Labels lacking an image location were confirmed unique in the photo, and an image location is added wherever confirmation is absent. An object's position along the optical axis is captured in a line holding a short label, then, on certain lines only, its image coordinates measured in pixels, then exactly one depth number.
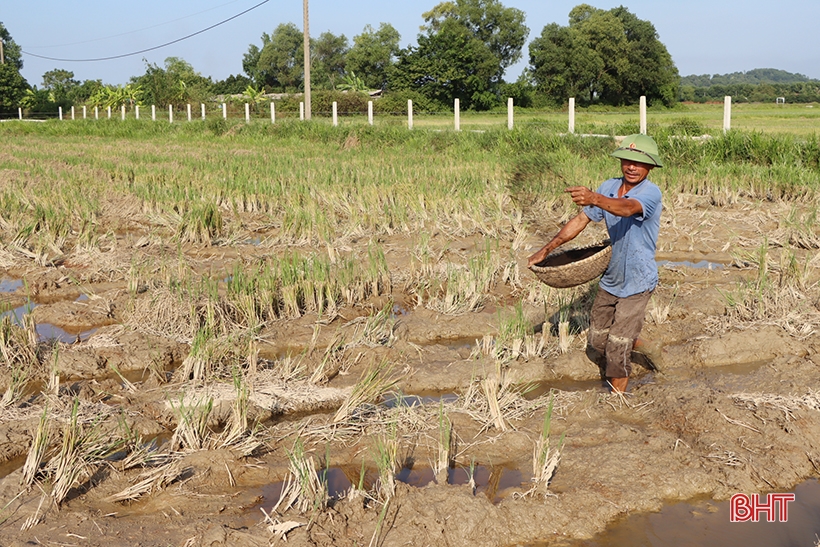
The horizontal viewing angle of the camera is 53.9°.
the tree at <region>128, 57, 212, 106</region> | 40.16
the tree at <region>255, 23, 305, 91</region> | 76.81
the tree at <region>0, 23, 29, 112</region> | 44.94
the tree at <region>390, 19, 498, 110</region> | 45.22
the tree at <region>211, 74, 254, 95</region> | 63.30
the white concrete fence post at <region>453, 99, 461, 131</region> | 20.86
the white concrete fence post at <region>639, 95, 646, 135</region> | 15.40
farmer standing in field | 4.17
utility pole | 24.19
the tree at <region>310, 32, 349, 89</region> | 81.53
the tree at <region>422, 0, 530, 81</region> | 58.16
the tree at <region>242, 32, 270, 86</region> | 80.08
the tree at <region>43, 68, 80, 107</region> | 53.57
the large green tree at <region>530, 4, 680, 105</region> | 51.00
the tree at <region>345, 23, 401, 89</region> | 65.57
